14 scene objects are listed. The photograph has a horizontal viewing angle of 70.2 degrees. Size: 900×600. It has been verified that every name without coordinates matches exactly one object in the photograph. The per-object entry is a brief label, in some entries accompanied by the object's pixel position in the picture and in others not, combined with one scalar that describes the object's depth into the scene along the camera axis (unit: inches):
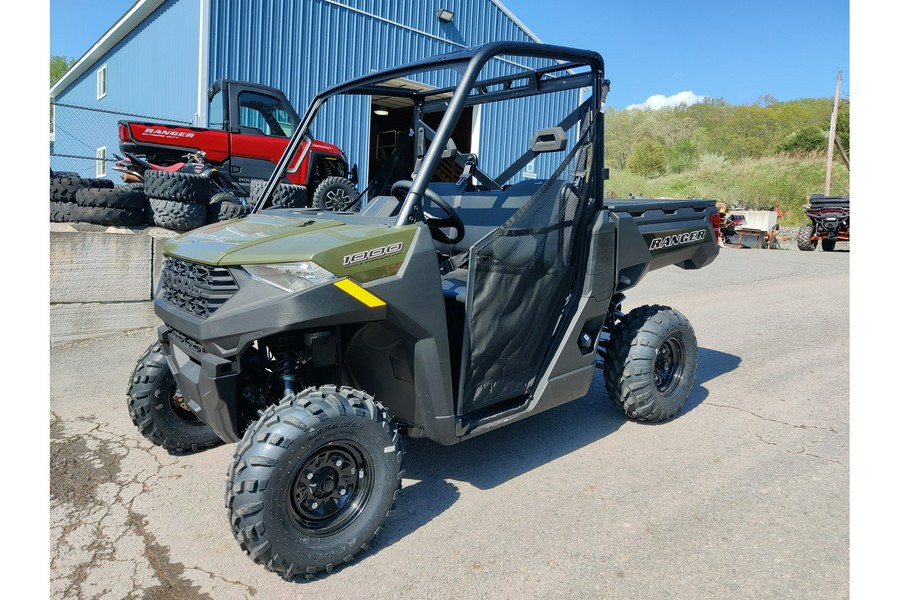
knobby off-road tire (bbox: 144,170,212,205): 270.7
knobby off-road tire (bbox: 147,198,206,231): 270.1
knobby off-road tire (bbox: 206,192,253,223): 284.3
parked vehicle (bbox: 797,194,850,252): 742.5
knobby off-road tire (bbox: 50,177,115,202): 273.7
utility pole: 1087.0
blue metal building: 475.5
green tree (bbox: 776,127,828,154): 1700.4
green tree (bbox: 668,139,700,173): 1823.3
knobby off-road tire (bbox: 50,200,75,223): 265.8
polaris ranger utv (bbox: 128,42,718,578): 104.7
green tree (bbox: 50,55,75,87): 1947.6
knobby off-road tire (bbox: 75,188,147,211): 261.7
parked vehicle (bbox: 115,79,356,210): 355.6
